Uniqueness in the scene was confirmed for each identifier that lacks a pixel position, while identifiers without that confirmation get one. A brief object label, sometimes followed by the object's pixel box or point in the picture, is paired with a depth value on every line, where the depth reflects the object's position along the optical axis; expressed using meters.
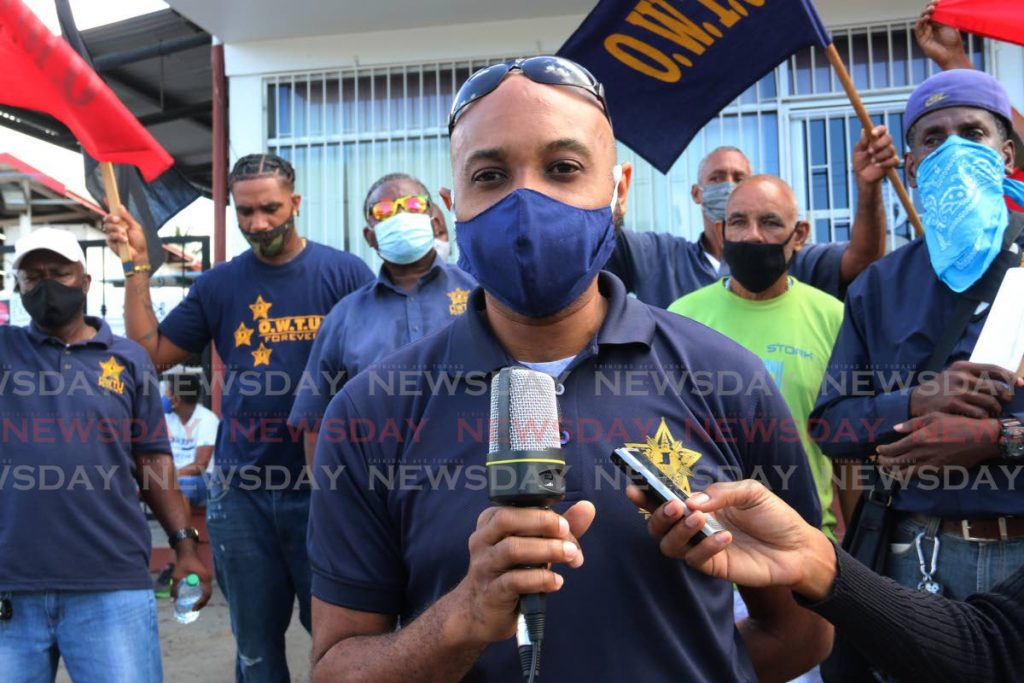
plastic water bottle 4.04
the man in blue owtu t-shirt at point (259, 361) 4.21
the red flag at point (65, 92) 4.36
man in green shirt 3.49
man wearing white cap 3.57
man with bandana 2.52
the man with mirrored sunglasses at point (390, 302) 3.85
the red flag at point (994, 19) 3.79
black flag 5.32
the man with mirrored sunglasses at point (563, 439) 1.57
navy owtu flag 3.99
